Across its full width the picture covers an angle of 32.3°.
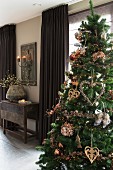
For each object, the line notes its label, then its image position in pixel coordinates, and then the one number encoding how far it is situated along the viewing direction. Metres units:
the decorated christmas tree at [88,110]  1.90
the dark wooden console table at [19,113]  3.88
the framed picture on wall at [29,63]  4.28
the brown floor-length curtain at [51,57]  3.47
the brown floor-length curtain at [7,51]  4.85
